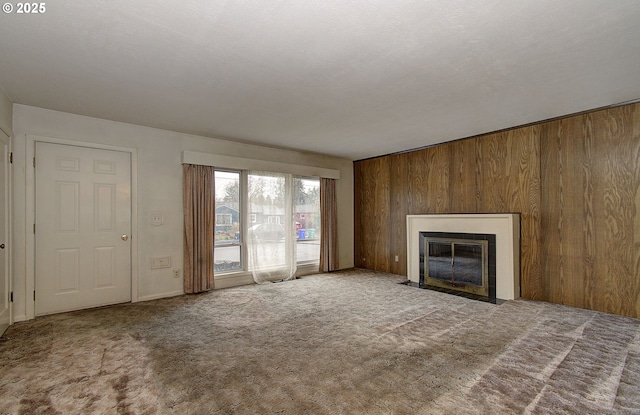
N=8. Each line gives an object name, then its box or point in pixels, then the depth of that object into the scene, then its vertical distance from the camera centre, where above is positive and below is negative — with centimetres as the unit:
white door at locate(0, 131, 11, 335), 314 -21
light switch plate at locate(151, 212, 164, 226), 435 -8
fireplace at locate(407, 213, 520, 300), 425 -67
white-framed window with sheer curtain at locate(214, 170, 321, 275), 505 -11
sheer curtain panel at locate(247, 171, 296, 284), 528 -28
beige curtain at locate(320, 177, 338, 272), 625 -31
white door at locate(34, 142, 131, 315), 360 -16
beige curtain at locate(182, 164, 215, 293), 458 -19
